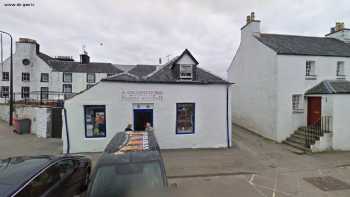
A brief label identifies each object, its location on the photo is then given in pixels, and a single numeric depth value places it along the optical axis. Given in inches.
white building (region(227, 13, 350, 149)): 462.9
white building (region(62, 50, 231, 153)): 379.6
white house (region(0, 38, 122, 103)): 1184.4
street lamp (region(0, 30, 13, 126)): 667.7
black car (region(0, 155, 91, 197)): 128.5
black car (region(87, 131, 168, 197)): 132.1
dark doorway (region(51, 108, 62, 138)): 505.0
